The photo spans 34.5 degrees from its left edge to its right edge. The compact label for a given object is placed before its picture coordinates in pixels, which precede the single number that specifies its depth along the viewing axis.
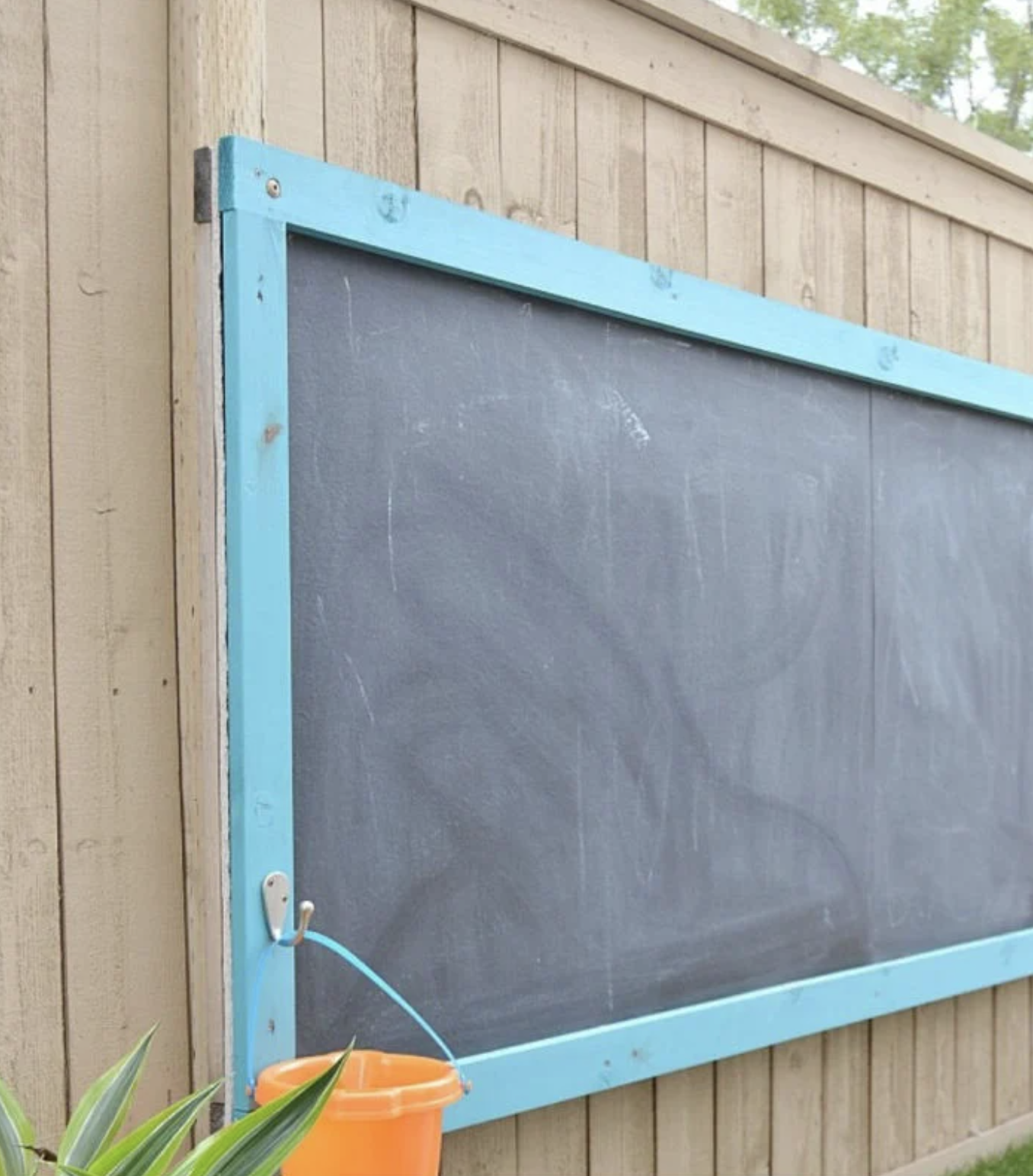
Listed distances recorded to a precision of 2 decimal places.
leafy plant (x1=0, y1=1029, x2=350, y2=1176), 1.52
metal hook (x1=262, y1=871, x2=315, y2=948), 2.03
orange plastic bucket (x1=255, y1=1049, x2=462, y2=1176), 1.80
